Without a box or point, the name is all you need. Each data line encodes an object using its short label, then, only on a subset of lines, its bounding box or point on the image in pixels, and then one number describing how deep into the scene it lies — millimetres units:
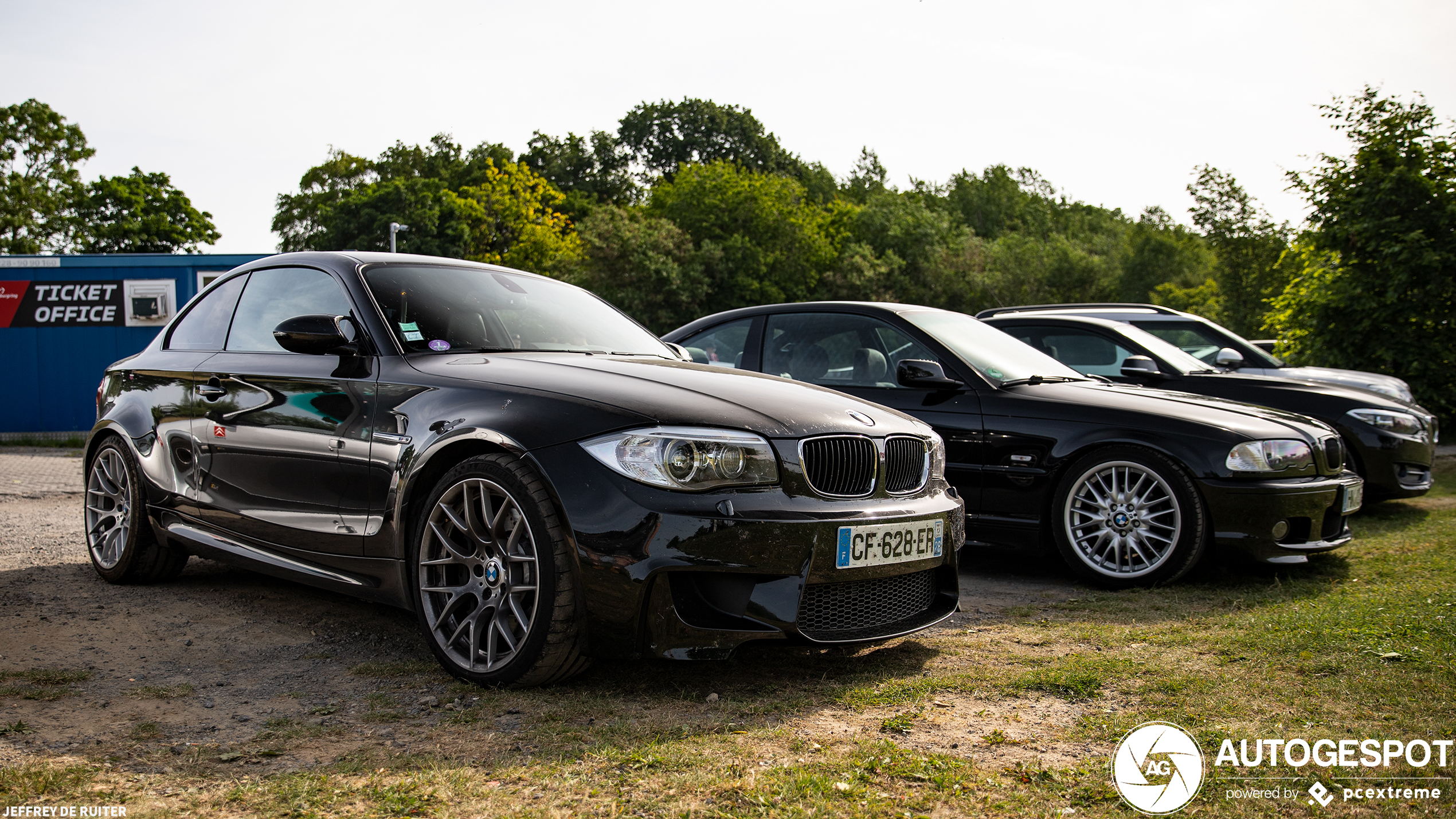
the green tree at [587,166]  69938
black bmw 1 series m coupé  3145
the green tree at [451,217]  55219
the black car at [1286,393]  7582
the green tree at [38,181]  46469
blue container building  16094
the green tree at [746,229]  56438
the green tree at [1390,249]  13031
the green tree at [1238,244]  31938
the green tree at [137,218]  52406
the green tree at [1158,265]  66750
